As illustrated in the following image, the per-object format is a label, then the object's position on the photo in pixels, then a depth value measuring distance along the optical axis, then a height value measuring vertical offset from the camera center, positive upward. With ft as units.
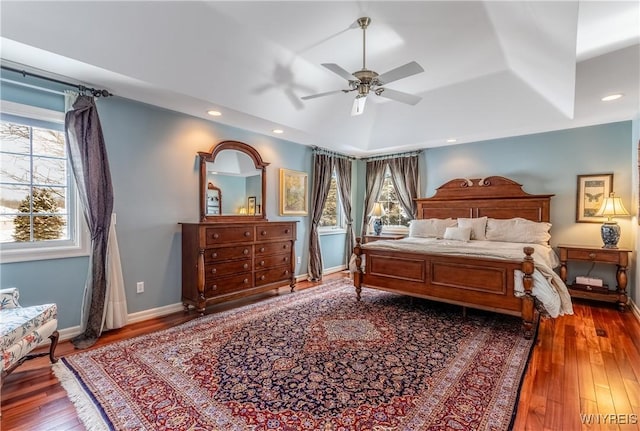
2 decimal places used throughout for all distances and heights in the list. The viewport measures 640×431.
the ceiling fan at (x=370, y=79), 8.45 +3.93
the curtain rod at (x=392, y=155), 18.91 +3.77
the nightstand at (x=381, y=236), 18.78 -1.39
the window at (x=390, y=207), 20.21 +0.47
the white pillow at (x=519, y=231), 13.79 -0.75
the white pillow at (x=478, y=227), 15.12 -0.63
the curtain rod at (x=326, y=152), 18.13 +3.77
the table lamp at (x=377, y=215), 19.61 -0.07
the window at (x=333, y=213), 19.71 +0.05
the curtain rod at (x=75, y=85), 8.37 +3.87
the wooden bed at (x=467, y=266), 10.07 -1.94
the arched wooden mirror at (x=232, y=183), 13.05 +1.39
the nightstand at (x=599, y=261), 12.28 -2.03
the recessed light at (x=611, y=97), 10.32 +4.01
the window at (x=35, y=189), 8.80 +0.72
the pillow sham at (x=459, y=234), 14.71 -0.95
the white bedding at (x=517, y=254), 9.44 -1.43
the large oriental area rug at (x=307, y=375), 5.93 -3.87
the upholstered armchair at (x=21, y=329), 6.36 -2.60
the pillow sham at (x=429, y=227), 16.34 -0.70
